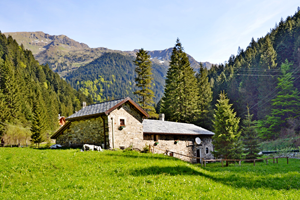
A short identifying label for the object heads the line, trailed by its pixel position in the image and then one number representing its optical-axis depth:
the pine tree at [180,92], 39.38
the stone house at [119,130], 19.20
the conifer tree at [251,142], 25.97
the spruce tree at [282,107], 42.84
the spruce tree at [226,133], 23.98
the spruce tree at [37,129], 38.47
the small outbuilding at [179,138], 23.02
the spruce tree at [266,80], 48.69
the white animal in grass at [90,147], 17.61
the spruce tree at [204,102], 43.58
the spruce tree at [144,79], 35.84
